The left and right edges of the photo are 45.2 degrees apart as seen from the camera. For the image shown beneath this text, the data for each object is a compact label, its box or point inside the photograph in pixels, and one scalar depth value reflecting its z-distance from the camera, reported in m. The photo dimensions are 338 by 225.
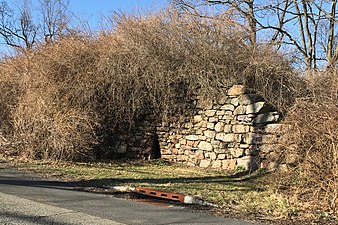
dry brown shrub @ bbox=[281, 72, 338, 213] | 8.02
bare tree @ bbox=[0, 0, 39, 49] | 27.83
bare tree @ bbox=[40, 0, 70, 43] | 16.52
